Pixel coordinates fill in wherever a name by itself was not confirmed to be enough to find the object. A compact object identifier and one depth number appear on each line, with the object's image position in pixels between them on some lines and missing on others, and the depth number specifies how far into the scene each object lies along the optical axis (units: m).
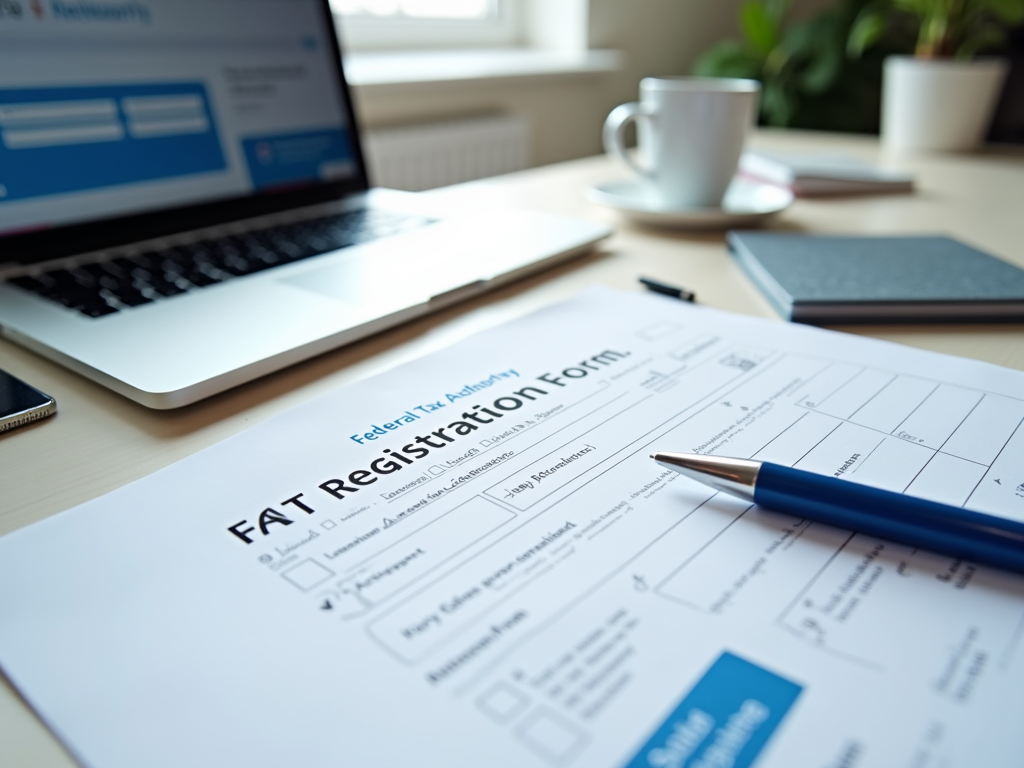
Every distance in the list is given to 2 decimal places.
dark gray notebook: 0.48
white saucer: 0.71
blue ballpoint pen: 0.26
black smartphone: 0.37
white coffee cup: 0.70
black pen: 0.53
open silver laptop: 0.43
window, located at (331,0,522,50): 1.65
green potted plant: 1.11
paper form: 0.21
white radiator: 1.53
